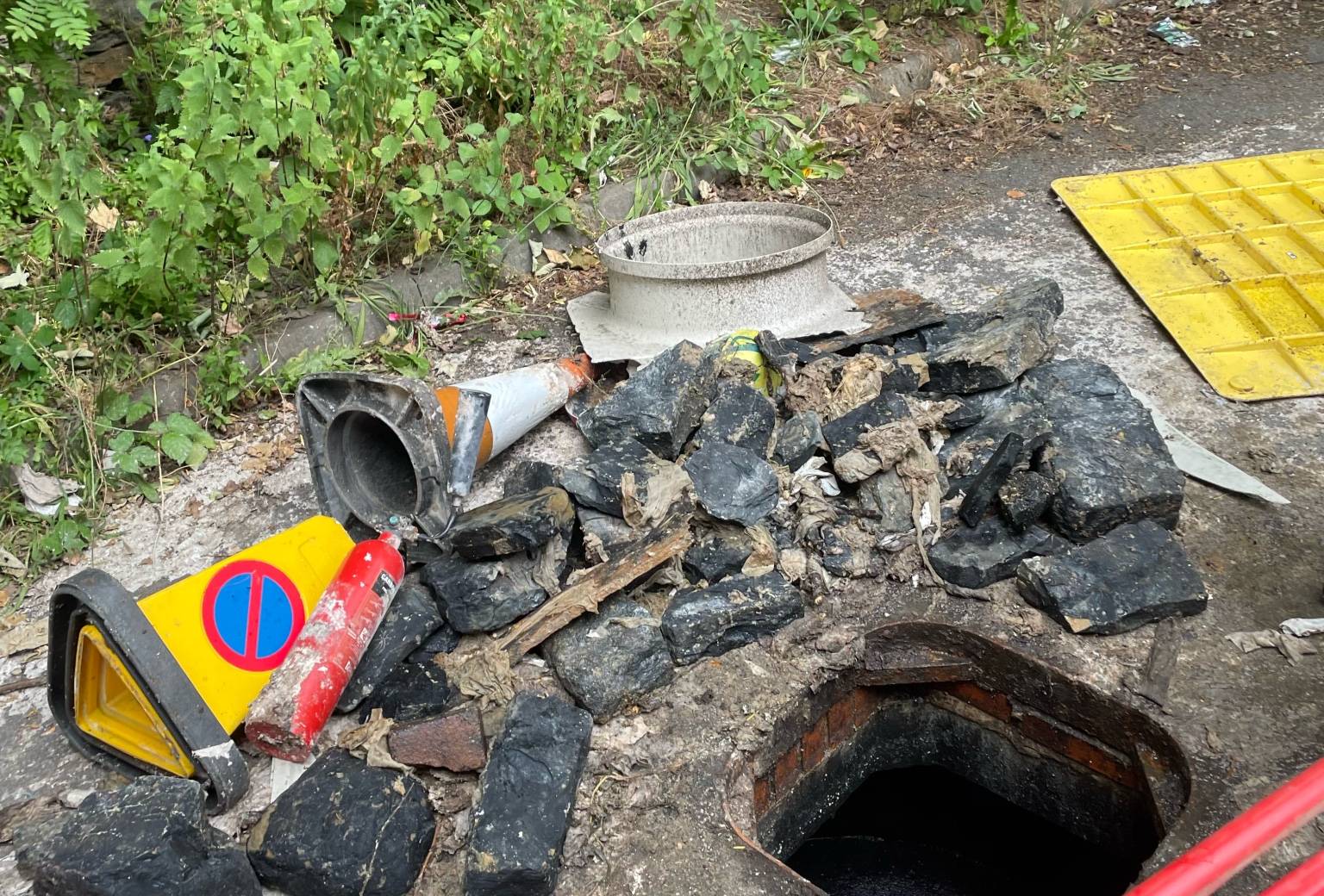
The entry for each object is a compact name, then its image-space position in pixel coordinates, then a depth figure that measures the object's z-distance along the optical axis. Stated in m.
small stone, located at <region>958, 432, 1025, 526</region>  2.92
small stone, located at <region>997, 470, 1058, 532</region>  2.87
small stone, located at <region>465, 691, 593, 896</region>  2.09
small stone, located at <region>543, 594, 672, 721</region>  2.55
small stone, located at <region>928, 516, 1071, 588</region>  2.82
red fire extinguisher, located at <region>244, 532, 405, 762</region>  2.41
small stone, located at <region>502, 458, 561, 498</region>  3.06
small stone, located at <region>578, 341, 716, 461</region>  3.19
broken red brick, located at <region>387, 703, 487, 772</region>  2.40
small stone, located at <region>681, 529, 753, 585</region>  2.87
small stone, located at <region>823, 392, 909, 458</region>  3.13
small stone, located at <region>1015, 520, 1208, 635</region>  2.62
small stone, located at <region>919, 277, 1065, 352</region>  3.61
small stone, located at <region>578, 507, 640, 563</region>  2.82
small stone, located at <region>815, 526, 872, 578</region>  2.92
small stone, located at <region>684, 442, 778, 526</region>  2.94
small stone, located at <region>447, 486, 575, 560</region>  2.71
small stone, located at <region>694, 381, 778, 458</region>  3.22
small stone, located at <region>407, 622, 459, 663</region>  2.72
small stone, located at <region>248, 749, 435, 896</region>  2.14
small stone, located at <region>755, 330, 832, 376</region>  3.51
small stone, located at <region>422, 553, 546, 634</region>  2.73
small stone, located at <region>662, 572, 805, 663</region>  2.69
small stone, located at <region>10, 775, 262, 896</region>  1.98
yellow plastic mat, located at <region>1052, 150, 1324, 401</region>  3.64
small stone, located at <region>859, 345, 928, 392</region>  3.36
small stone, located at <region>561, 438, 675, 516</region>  2.89
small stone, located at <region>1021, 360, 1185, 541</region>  2.86
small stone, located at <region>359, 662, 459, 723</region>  2.56
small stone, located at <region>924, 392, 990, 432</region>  3.27
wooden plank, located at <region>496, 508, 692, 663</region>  2.69
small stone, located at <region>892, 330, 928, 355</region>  3.65
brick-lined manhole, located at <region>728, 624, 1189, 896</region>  2.53
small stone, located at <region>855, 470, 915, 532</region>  3.00
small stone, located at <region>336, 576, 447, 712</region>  2.59
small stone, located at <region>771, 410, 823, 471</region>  3.18
